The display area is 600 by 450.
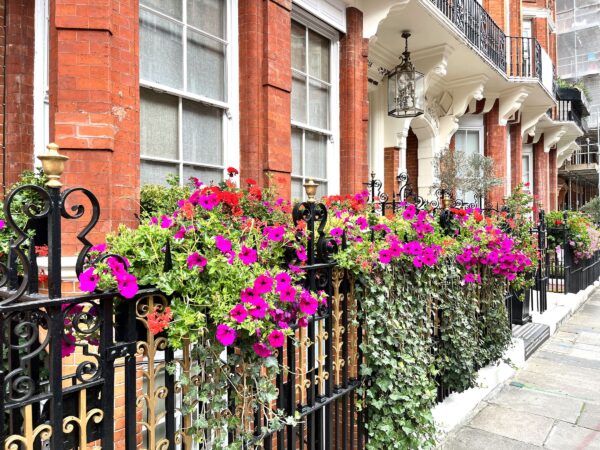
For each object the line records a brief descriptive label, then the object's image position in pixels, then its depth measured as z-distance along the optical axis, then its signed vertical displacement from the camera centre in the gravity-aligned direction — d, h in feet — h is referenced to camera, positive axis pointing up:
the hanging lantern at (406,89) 23.38 +7.80
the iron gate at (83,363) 4.07 -1.46
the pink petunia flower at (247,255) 5.55 -0.34
